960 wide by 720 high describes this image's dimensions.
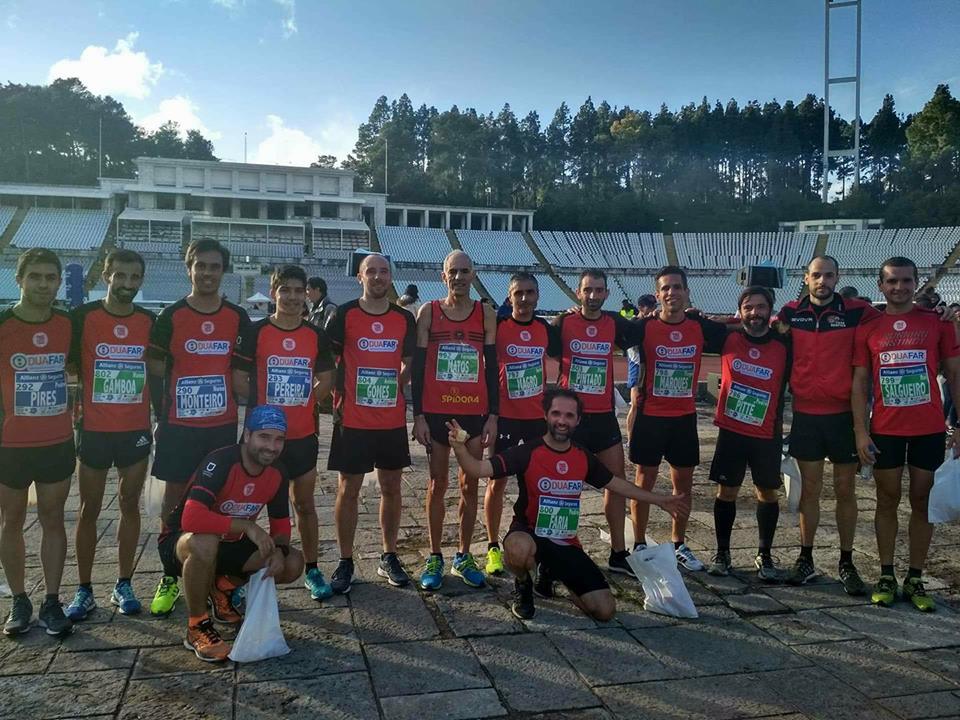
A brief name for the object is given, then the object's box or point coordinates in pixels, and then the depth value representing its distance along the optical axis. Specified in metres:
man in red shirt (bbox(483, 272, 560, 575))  4.66
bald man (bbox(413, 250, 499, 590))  4.45
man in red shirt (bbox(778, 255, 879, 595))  4.41
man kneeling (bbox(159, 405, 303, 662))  3.48
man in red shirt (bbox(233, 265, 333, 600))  4.17
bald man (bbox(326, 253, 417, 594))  4.34
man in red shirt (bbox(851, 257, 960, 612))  4.20
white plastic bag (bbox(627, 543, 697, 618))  3.91
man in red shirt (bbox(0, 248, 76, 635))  3.65
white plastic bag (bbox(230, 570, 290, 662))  3.34
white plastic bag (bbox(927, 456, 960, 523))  4.13
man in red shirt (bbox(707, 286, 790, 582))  4.60
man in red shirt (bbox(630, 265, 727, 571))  4.73
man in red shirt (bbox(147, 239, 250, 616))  4.02
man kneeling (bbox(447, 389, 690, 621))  3.87
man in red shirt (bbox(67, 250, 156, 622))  3.89
